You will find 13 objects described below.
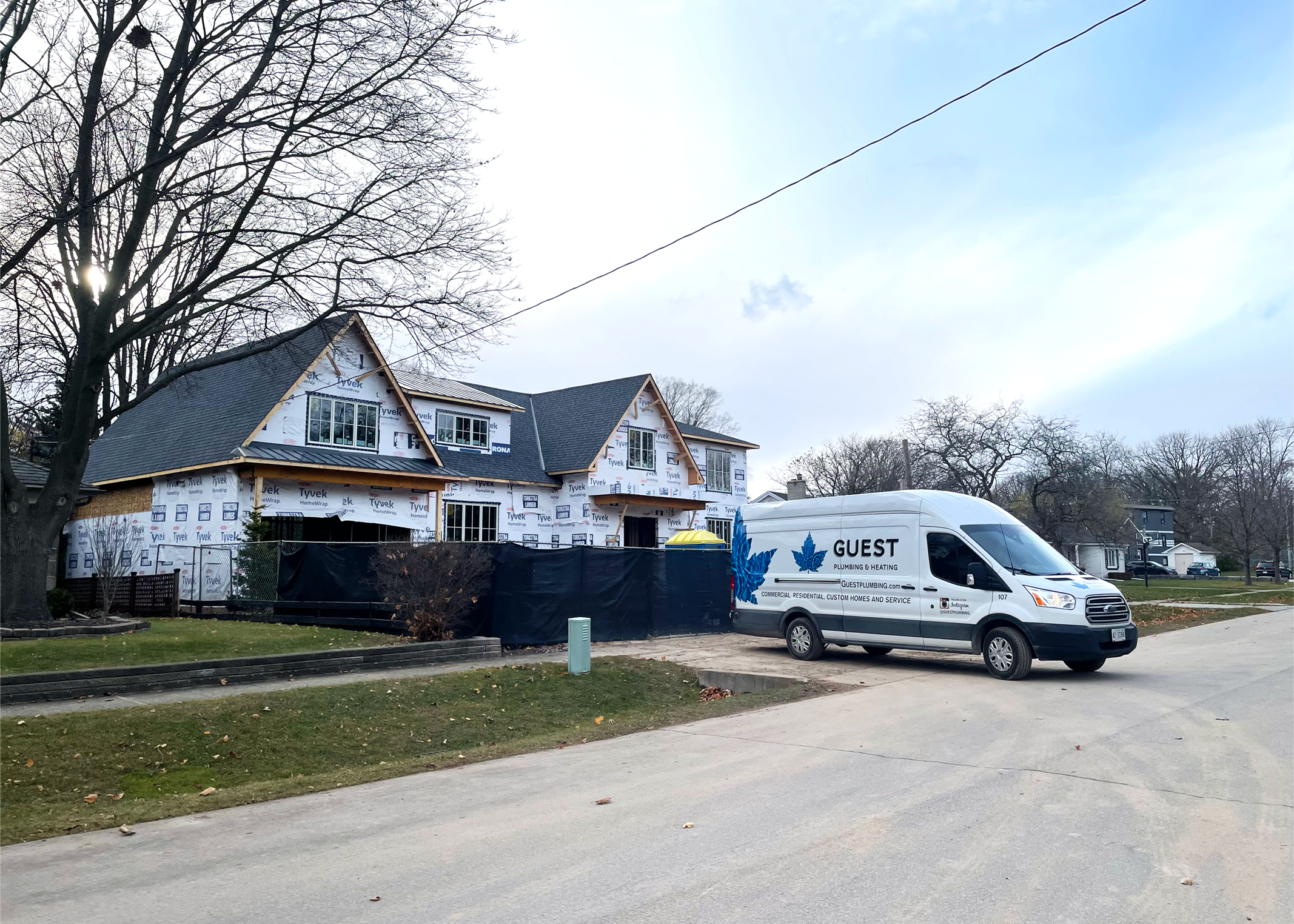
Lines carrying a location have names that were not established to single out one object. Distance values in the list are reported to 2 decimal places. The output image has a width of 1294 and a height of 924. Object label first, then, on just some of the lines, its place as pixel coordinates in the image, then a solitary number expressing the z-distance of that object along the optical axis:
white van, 13.07
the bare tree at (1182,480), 91.31
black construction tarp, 16.89
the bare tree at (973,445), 37.06
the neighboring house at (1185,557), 95.56
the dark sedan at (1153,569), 79.12
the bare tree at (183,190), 15.76
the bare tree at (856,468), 59.09
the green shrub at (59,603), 21.09
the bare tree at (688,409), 74.44
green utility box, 13.67
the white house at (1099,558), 67.19
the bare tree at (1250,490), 54.66
